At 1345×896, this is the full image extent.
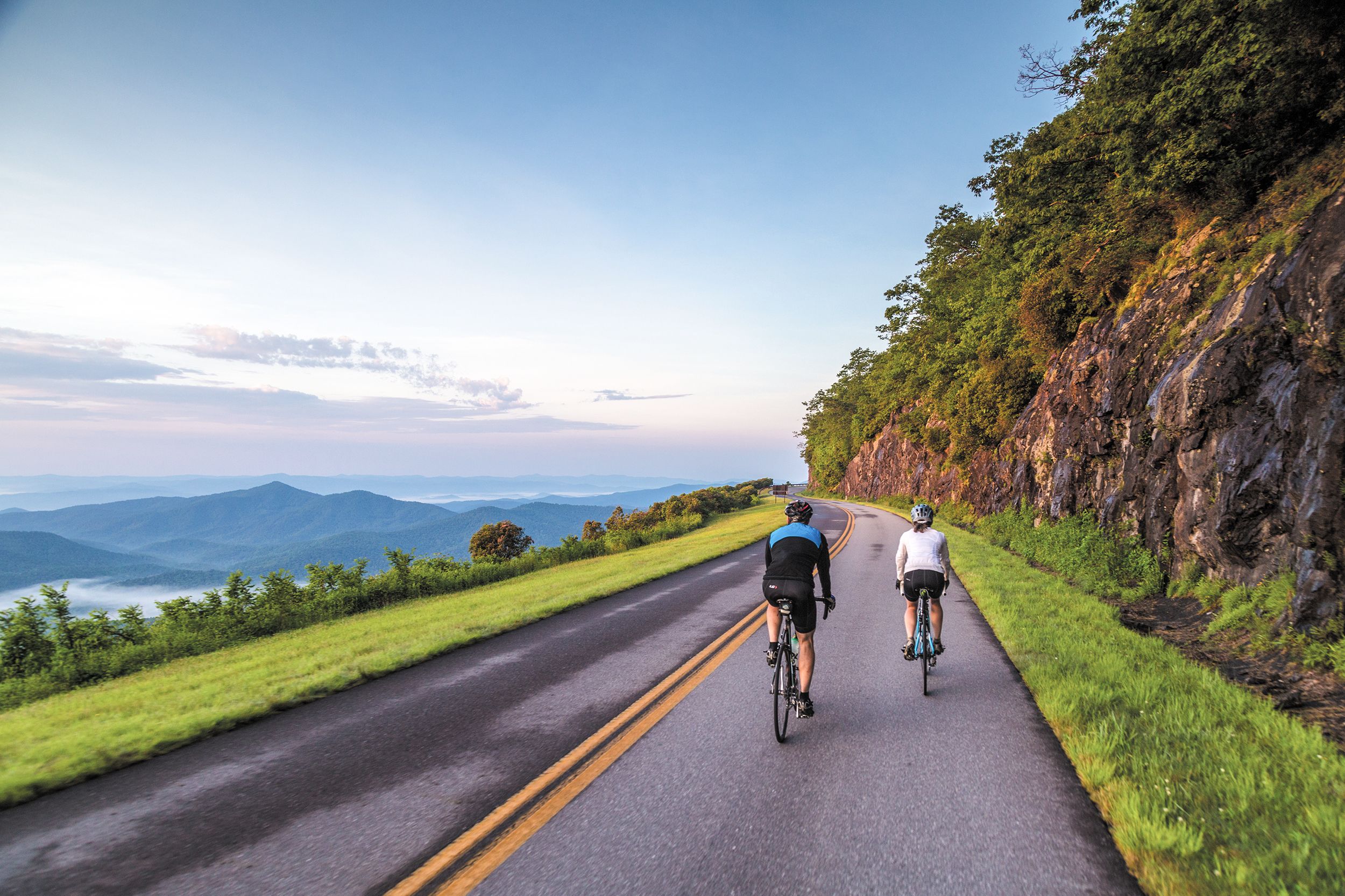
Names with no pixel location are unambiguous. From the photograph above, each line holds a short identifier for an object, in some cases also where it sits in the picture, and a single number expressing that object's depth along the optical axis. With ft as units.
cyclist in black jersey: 17.78
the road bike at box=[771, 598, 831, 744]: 17.37
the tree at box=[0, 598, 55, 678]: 28.91
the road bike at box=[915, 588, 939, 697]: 20.75
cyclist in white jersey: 21.90
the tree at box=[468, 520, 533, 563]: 135.44
